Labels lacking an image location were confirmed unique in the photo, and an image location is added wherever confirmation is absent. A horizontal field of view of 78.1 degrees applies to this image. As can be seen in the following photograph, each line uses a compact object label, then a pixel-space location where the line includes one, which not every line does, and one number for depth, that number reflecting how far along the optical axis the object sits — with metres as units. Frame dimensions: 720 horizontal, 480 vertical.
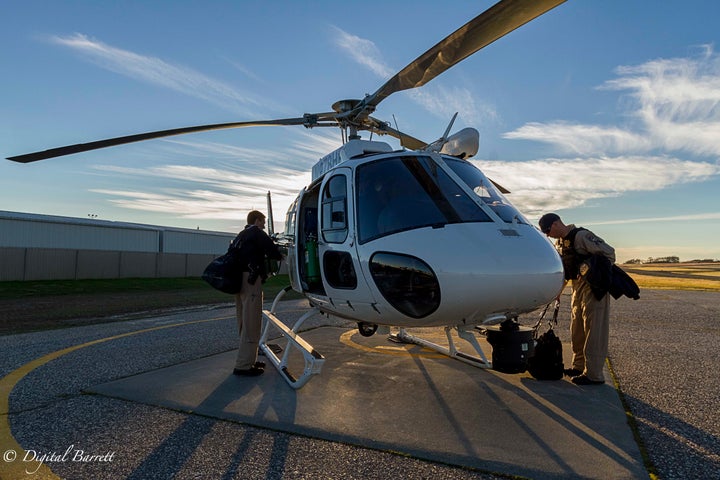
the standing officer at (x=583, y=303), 5.20
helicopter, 3.52
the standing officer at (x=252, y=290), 5.55
